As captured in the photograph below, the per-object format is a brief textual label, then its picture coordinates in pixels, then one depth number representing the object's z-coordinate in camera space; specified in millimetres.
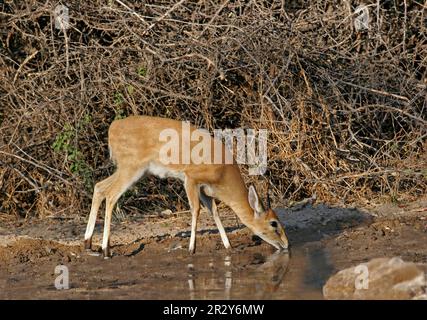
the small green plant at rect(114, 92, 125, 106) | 11117
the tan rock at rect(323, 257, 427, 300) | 7281
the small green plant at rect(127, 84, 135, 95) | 11031
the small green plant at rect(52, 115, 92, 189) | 11031
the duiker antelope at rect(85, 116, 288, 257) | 9539
